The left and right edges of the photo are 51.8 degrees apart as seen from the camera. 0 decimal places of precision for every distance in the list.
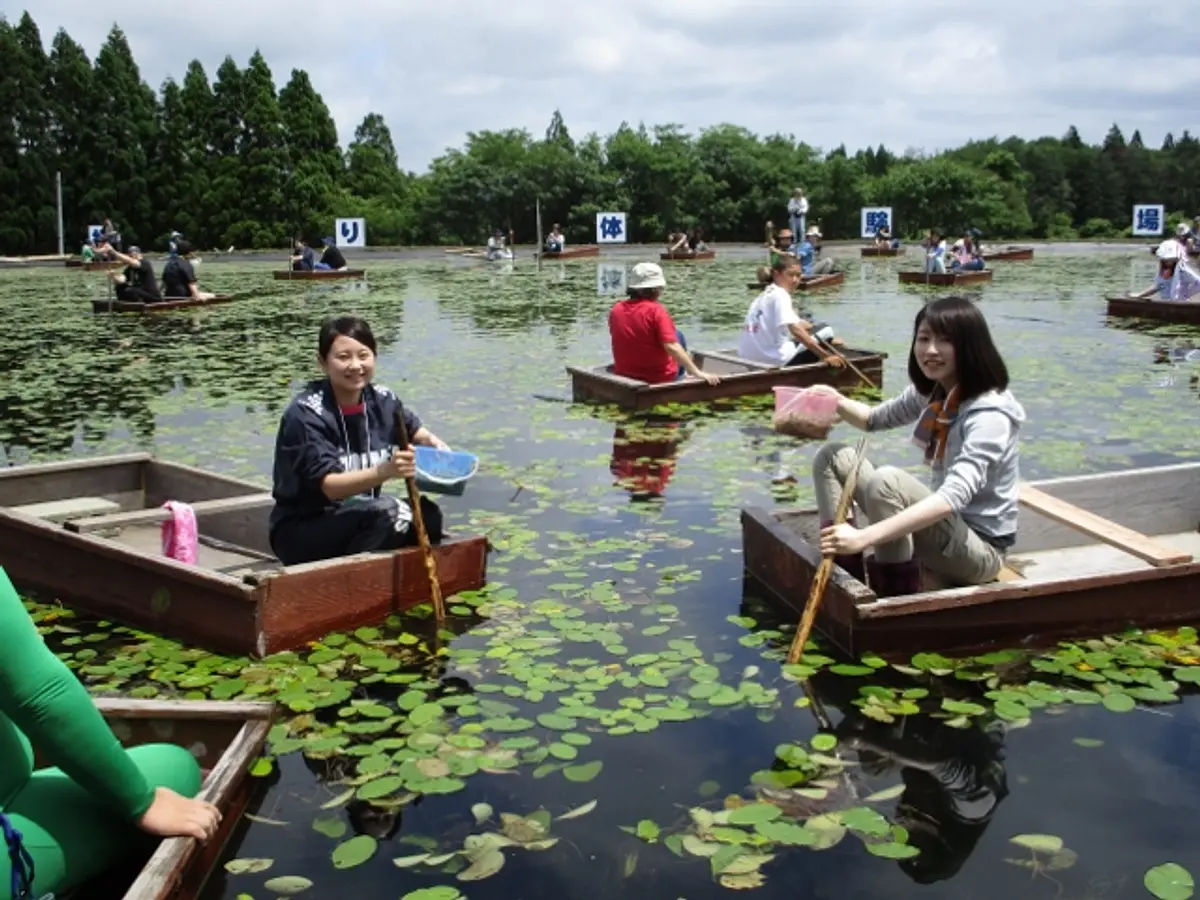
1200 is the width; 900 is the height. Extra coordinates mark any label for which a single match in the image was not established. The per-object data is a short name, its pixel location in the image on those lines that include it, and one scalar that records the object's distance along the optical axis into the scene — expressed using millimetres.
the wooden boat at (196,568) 4367
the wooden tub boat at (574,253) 37938
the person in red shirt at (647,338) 9107
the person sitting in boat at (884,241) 35719
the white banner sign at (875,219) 44781
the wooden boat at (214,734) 3092
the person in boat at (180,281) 19812
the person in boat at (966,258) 26297
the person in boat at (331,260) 27953
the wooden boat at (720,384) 9312
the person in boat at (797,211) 32109
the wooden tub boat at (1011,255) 34344
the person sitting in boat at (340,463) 4547
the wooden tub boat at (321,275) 26797
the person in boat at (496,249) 37656
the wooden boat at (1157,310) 15547
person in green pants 2256
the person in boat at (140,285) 19406
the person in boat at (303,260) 27375
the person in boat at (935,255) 24688
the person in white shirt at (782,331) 9633
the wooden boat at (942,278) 23703
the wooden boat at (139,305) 19172
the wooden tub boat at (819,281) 22297
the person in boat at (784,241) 21438
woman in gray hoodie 4094
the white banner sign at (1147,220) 47562
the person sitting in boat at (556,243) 37906
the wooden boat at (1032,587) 4148
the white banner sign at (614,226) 45625
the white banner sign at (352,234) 44719
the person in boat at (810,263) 24156
